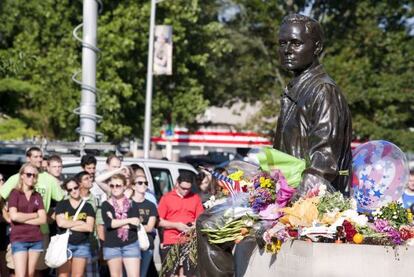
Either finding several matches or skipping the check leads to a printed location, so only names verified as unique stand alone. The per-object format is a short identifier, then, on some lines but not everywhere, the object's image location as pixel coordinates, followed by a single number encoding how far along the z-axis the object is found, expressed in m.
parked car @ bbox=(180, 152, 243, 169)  58.28
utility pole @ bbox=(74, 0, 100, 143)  32.21
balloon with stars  13.39
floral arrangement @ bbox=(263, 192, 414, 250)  12.13
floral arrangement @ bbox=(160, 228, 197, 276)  13.88
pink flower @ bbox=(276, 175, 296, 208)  12.73
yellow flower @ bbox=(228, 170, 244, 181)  13.68
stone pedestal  11.80
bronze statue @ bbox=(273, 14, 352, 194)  12.68
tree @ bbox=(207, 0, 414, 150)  64.94
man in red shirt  25.25
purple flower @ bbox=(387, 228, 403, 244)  12.02
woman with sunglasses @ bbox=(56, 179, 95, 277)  23.54
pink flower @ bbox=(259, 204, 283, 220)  12.64
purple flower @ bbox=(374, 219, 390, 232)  12.31
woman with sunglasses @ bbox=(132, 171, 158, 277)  24.92
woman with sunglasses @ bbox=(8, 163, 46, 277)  23.11
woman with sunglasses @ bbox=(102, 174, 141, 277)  23.93
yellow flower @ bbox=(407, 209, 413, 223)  12.74
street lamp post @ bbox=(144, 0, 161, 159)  57.05
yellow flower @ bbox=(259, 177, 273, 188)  12.87
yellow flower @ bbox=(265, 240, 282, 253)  12.36
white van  29.08
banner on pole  57.39
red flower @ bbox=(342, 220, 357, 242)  12.11
